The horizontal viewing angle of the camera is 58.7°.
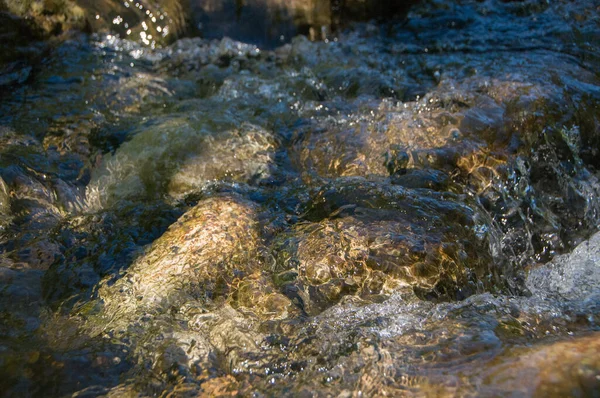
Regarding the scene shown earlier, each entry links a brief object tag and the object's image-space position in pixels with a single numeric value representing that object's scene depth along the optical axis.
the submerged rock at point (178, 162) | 2.87
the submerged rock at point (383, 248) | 2.12
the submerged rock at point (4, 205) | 2.42
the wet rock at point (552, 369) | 1.35
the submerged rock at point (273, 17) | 4.57
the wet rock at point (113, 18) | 3.97
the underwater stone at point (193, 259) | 2.07
